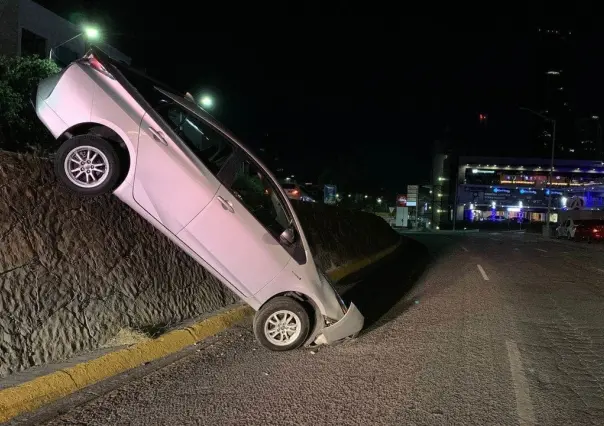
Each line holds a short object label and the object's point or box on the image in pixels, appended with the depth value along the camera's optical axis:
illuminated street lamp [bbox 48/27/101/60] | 16.35
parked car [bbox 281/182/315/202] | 31.55
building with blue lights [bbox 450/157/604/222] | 75.25
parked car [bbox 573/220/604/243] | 33.44
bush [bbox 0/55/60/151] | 9.40
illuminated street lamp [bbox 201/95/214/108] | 19.53
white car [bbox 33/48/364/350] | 5.77
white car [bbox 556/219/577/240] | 36.67
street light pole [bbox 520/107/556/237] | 44.08
